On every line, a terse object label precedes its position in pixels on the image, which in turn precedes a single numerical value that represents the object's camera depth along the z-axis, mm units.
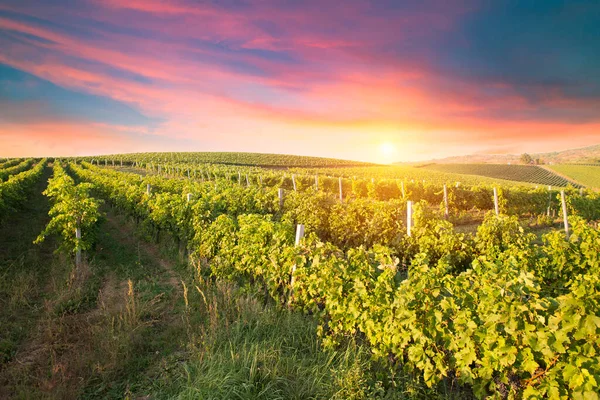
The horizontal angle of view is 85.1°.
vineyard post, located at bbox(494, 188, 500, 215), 17397
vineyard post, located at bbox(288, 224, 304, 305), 5793
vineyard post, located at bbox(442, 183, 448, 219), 17562
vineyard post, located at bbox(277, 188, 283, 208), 14423
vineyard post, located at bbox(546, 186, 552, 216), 21489
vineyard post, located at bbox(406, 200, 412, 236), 9495
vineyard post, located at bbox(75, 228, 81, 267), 8673
